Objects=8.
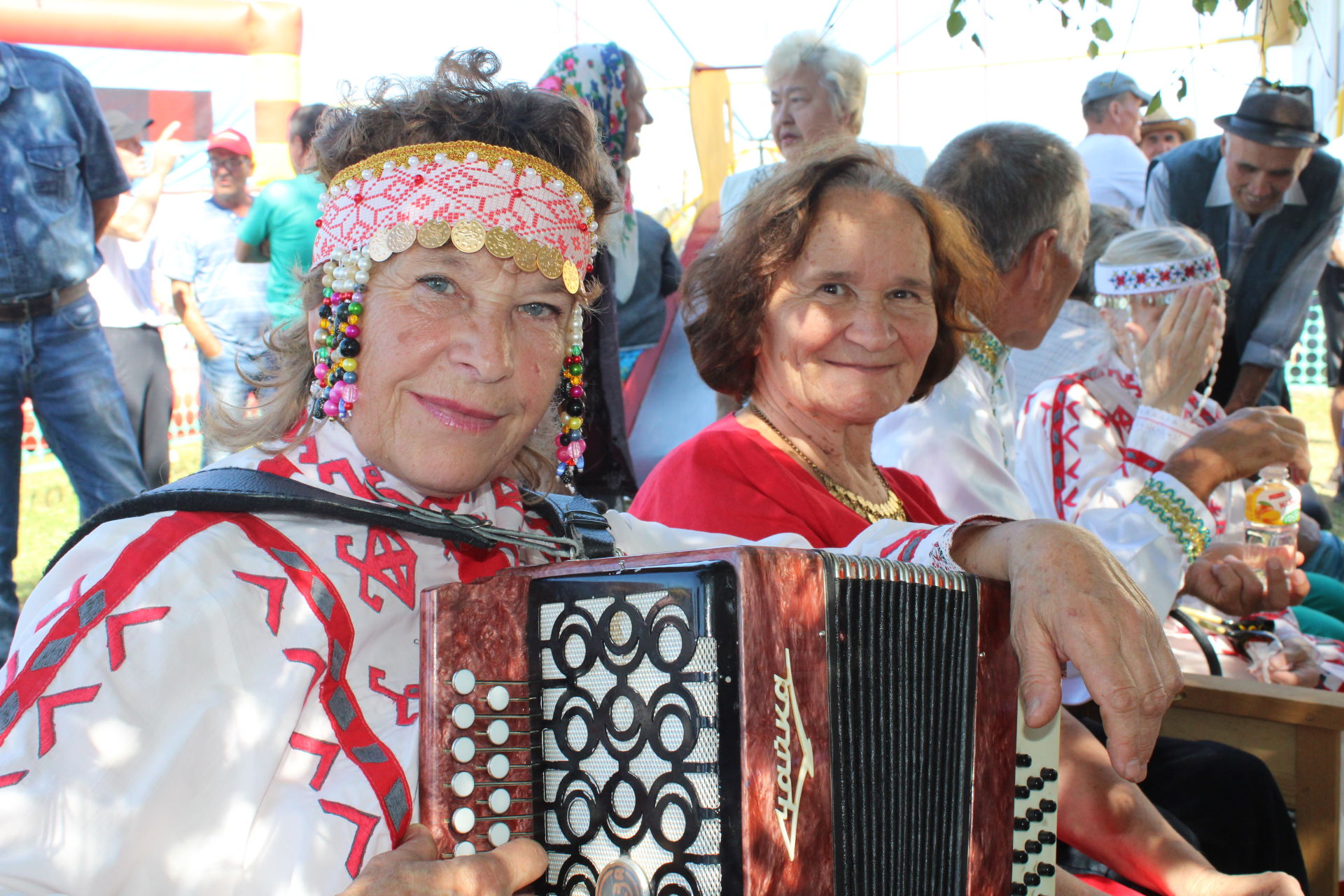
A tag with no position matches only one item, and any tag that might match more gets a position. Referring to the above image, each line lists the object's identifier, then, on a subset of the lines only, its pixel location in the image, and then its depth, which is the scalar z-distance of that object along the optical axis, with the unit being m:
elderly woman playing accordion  1.21
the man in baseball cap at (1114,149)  6.43
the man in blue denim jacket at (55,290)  3.88
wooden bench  2.51
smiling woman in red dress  2.23
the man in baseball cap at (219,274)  6.12
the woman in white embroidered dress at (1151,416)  2.96
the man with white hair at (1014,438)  2.50
